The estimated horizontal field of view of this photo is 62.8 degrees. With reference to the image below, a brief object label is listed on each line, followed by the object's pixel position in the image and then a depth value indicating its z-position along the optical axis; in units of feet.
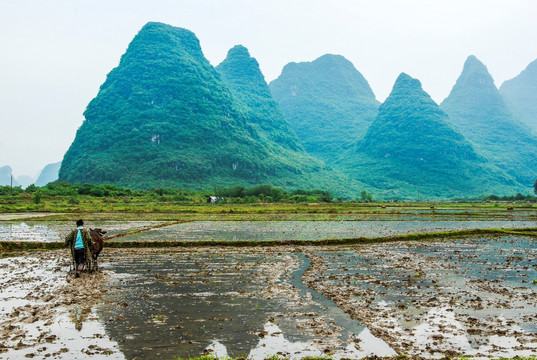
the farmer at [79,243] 40.75
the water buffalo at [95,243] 42.68
